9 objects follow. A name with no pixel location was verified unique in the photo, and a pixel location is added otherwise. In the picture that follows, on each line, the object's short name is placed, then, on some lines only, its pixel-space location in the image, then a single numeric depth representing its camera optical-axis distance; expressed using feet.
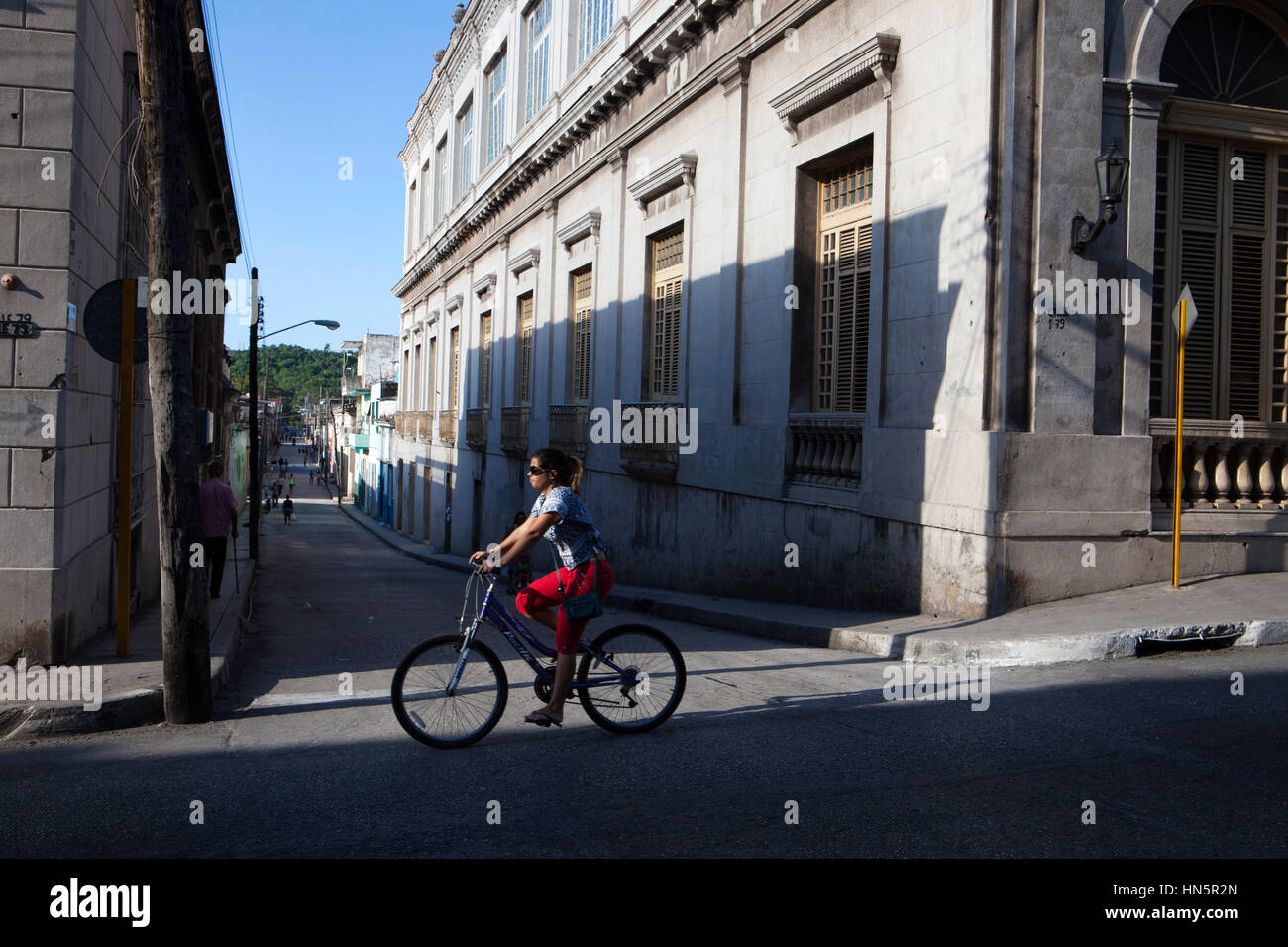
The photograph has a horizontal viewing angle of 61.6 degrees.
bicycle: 20.08
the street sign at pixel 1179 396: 29.17
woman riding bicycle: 20.43
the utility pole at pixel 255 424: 85.36
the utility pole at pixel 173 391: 22.79
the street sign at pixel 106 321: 24.94
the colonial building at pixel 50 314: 24.94
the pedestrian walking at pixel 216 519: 44.04
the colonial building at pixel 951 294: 31.07
